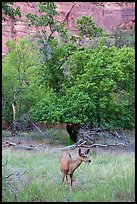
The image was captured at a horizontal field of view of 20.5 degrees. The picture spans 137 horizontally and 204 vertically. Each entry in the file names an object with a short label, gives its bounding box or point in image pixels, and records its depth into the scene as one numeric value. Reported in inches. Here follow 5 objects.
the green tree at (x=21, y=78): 845.8
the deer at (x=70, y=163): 277.3
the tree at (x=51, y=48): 714.2
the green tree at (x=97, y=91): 658.8
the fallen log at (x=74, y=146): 574.9
